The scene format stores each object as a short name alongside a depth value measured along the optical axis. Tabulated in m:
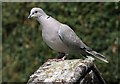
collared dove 6.08
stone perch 5.28
